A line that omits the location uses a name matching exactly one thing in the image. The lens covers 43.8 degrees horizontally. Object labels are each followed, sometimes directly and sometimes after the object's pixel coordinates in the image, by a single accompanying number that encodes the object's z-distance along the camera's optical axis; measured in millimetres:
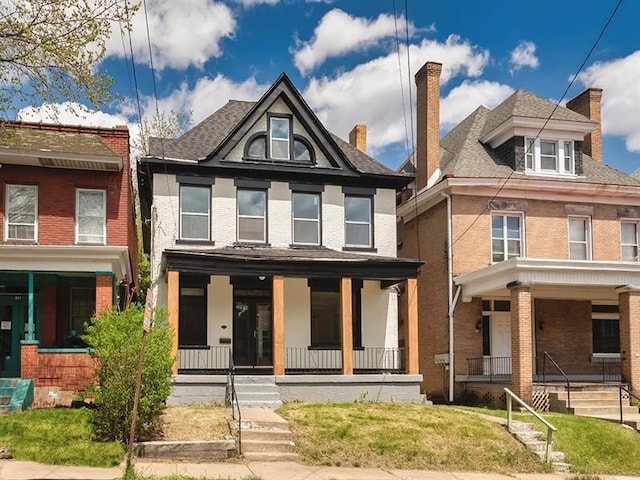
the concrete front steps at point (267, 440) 15320
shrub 15406
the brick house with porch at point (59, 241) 21500
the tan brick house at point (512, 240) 26500
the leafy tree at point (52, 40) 15195
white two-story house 23281
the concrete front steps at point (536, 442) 16516
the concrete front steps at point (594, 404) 22312
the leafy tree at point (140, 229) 36656
